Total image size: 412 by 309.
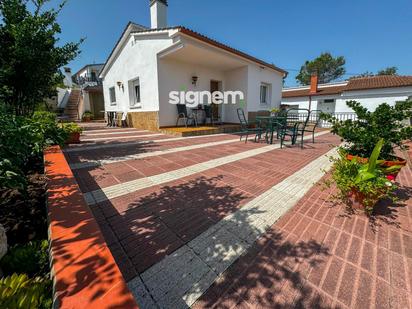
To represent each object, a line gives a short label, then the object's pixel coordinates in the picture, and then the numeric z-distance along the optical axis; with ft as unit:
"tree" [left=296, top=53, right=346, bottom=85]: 107.76
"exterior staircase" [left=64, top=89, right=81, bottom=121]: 54.95
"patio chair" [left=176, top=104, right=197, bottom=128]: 25.85
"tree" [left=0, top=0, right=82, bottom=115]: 10.85
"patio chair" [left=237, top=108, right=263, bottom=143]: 18.19
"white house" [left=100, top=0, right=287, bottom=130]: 22.43
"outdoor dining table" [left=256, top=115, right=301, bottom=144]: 16.44
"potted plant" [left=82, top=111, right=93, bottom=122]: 47.85
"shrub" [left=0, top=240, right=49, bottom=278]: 3.78
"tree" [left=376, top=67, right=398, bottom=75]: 122.93
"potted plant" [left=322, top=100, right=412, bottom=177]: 6.73
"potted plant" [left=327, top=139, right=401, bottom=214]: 5.74
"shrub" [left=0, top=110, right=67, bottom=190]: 4.18
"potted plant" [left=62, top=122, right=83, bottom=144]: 16.39
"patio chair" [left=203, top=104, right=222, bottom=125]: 28.60
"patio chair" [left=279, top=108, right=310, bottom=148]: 16.21
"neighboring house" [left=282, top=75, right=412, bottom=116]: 47.34
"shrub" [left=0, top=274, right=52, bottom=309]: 2.35
